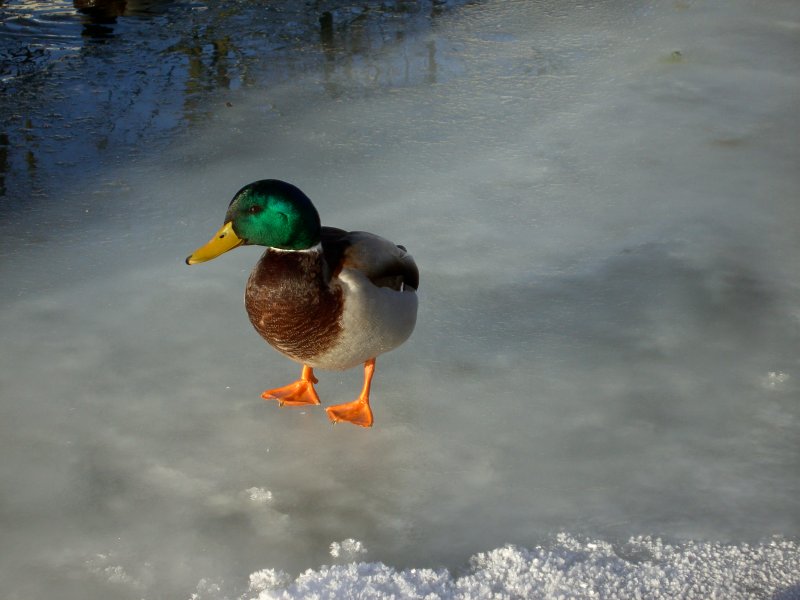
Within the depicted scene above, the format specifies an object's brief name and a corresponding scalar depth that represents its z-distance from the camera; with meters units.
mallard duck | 2.66
